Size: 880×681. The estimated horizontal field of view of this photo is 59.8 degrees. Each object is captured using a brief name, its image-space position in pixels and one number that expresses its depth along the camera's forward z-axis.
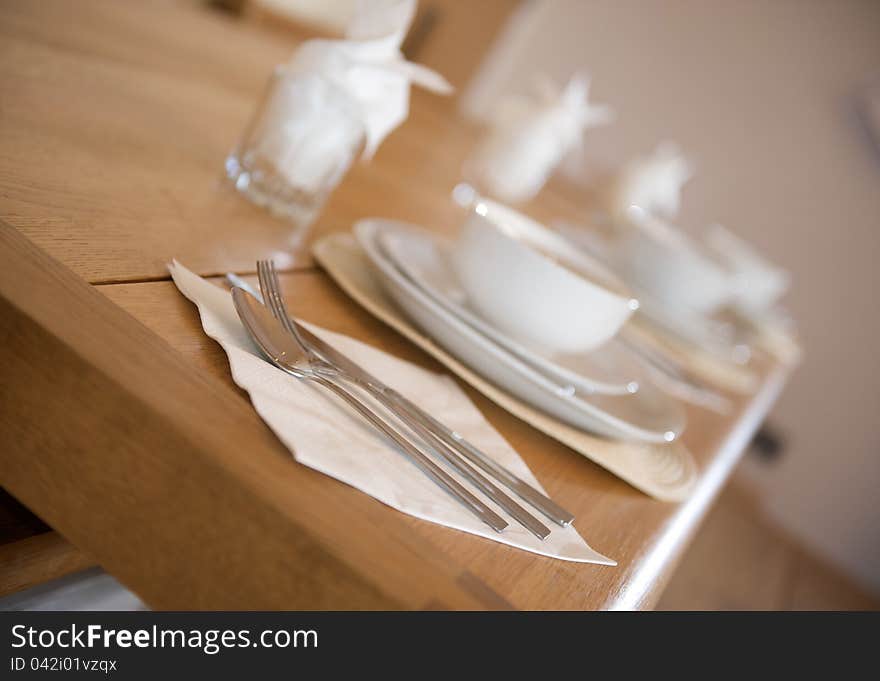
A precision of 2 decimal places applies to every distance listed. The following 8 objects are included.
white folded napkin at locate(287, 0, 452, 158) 0.57
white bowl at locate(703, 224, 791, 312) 1.50
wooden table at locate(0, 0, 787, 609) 0.28
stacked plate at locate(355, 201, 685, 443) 0.48
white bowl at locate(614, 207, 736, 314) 1.11
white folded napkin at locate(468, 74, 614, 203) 1.38
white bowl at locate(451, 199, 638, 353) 0.50
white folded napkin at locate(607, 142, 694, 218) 1.87
